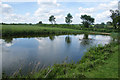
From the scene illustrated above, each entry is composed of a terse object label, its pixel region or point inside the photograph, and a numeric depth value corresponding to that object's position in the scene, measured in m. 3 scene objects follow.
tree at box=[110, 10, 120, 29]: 34.22
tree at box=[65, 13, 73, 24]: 59.69
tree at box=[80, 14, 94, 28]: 52.55
